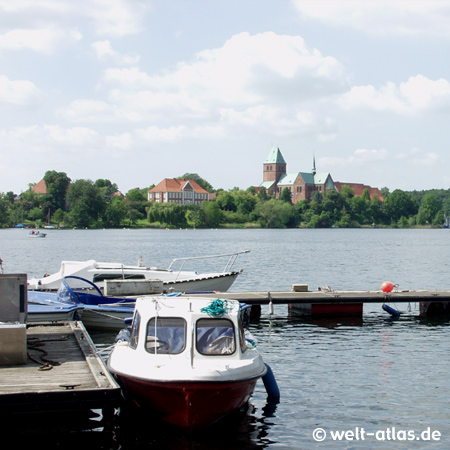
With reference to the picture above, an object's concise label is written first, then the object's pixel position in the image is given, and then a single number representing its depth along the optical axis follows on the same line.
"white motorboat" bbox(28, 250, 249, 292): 31.52
